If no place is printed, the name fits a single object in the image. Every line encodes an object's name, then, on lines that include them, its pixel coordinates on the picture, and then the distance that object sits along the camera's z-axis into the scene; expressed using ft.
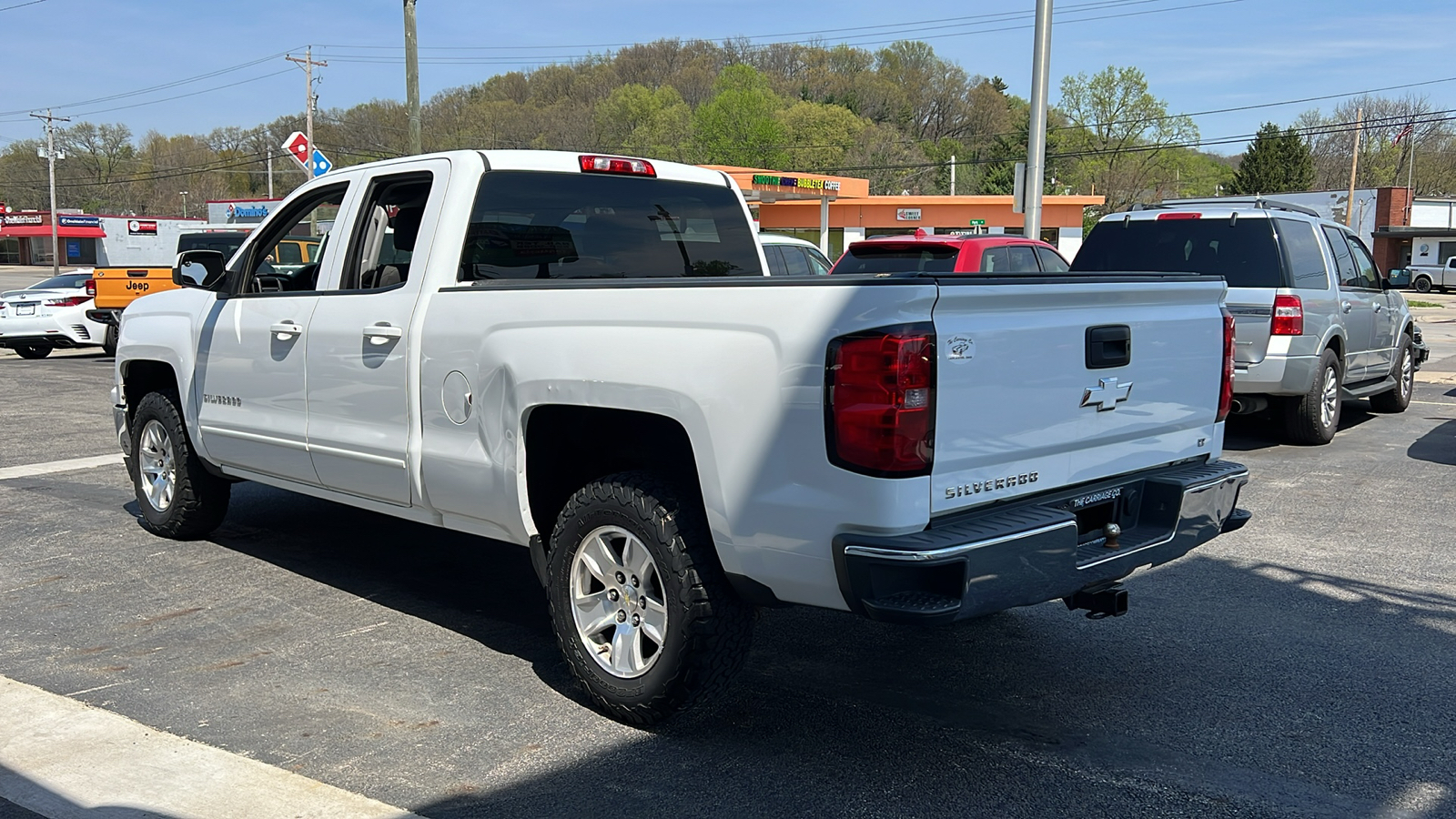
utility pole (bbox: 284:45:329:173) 179.42
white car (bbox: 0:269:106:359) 61.57
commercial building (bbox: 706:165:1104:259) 184.96
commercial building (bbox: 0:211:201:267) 229.45
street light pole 43.09
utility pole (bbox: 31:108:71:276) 222.73
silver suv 31.17
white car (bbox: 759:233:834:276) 47.01
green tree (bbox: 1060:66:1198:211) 271.28
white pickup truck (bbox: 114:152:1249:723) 11.17
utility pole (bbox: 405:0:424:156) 72.70
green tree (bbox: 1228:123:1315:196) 247.91
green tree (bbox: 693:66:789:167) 313.32
